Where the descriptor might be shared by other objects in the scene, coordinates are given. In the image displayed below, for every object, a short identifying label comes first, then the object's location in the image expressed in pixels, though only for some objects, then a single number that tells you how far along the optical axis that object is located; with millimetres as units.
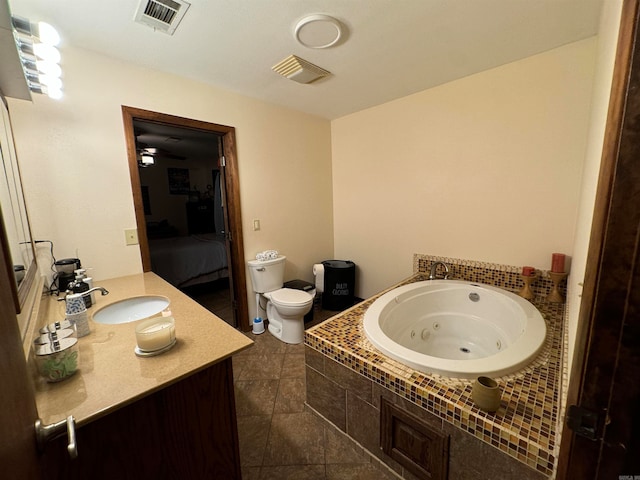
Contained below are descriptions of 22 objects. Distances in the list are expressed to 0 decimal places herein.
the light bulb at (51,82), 1324
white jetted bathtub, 1611
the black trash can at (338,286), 2975
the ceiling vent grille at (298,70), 1841
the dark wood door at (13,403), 388
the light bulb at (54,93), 1432
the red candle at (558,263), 1900
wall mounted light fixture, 1004
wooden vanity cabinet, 751
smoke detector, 1451
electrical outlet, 1875
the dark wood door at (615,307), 410
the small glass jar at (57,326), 879
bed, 3346
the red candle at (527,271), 2014
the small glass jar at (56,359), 768
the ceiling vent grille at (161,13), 1312
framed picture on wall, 5634
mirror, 911
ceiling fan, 3742
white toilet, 2342
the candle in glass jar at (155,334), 918
